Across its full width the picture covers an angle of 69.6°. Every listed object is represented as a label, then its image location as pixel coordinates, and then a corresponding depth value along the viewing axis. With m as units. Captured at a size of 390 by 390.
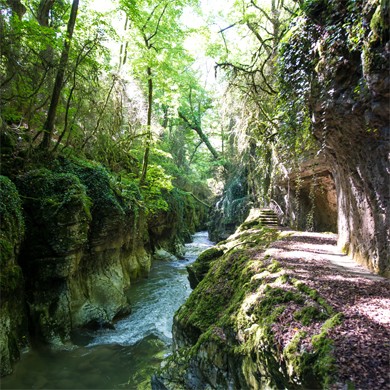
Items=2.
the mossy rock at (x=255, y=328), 2.20
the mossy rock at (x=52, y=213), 6.35
